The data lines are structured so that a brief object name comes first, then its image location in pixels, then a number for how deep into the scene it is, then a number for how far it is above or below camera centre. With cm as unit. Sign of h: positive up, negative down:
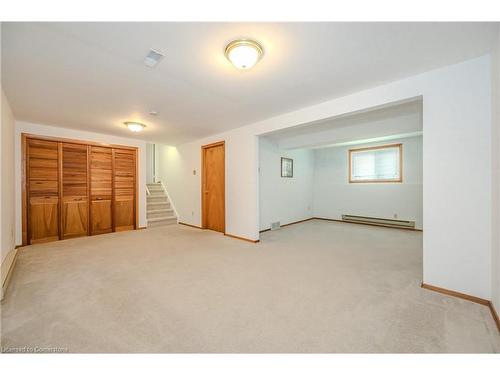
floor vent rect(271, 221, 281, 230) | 545 -102
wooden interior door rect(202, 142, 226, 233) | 485 -2
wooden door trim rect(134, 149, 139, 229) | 534 -12
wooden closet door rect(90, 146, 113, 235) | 469 -6
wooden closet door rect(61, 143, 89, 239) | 432 -10
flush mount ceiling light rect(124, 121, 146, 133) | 385 +112
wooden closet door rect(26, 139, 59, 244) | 394 -7
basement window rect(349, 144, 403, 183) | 538 +61
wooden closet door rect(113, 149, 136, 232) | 505 -4
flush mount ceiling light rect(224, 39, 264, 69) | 169 +110
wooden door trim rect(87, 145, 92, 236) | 461 -23
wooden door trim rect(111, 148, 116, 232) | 497 -19
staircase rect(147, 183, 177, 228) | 587 -67
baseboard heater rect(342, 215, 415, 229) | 518 -93
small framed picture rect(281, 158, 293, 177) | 585 +54
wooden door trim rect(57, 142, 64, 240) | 425 +11
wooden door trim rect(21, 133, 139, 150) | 398 +95
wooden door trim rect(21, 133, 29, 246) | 383 -7
